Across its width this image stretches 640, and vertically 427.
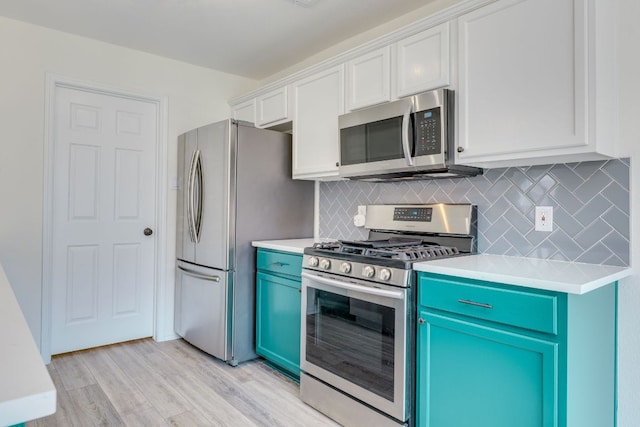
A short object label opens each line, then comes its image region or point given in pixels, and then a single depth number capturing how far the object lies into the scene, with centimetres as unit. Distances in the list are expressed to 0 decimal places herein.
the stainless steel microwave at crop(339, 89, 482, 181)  204
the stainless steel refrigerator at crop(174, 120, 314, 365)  290
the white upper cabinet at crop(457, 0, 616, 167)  160
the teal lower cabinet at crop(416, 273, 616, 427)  143
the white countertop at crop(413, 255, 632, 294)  141
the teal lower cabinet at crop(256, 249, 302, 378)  262
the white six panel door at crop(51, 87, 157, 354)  307
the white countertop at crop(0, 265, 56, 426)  57
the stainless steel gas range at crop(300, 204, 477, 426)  185
